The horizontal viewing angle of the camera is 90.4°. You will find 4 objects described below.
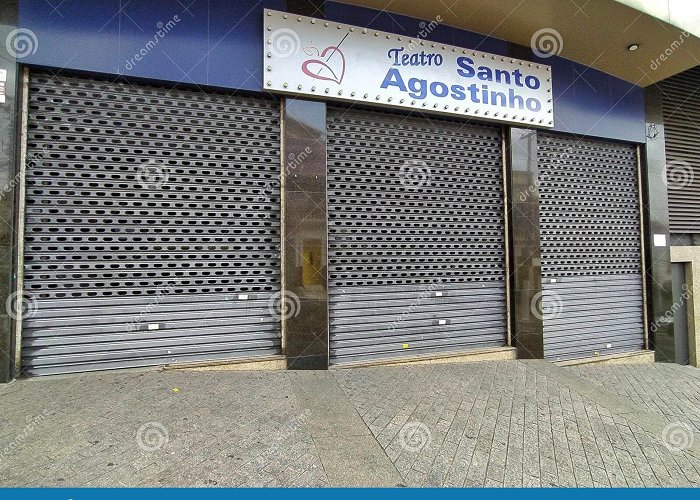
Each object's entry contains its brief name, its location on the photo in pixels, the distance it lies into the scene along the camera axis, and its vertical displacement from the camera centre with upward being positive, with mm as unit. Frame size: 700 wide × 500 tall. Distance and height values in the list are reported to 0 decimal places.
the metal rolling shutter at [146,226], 4465 +508
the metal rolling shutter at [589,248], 6906 +280
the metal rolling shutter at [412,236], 5637 +442
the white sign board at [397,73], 5207 +3142
